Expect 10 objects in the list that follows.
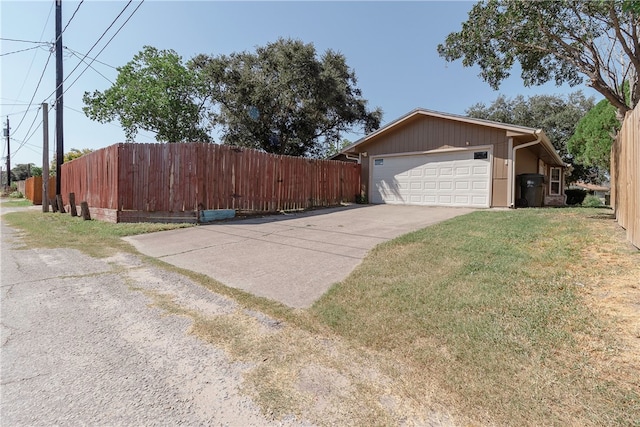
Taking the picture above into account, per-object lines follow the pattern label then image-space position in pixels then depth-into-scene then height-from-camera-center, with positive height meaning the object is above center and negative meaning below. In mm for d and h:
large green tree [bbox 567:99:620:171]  11859 +2849
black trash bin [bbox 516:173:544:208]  11759 +561
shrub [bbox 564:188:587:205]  21844 +577
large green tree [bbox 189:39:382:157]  18062 +6428
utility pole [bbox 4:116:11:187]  32531 +4946
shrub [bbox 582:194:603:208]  19803 +231
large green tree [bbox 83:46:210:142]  17125 +5735
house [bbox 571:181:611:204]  43631 +2359
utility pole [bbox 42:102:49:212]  14031 +2202
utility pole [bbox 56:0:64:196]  12556 +4164
